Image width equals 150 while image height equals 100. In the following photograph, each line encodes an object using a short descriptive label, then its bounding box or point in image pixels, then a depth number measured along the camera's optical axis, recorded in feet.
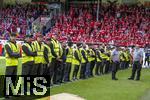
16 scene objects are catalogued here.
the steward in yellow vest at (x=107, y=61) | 92.61
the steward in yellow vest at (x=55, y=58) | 63.31
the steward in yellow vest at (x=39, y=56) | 59.26
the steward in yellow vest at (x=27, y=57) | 56.29
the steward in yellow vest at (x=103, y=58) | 90.44
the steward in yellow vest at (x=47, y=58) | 60.85
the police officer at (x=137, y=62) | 79.10
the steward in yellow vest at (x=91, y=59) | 81.66
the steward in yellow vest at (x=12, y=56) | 51.47
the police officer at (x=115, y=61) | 78.75
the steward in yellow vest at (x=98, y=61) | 87.56
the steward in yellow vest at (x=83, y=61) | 76.63
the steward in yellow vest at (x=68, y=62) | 69.70
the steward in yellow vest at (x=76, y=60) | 73.15
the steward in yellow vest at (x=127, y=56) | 105.09
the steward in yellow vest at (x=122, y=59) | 102.12
